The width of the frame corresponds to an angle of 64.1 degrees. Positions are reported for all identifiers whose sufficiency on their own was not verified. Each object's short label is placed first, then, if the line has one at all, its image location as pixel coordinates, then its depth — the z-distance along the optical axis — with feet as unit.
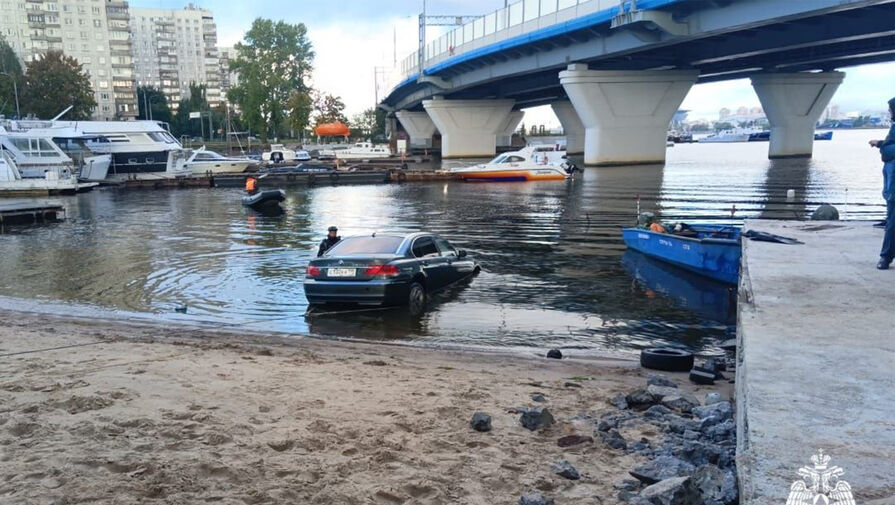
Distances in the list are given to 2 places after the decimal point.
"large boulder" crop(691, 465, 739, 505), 13.64
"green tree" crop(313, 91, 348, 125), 438.40
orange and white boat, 168.35
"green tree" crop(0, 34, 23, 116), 293.23
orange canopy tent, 309.63
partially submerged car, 40.73
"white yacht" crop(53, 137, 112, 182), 163.53
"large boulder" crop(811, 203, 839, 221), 56.39
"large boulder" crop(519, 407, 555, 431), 19.61
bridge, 131.44
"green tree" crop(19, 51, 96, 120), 293.43
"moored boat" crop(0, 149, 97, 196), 138.54
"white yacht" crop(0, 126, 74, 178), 146.30
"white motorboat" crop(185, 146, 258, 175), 188.55
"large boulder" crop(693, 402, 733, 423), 19.60
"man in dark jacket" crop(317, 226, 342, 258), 49.93
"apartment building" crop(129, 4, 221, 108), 613.52
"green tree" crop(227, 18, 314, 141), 365.61
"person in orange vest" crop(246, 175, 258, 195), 114.01
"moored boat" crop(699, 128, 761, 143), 559.79
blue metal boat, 51.57
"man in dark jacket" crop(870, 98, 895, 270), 29.76
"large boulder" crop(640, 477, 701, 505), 13.74
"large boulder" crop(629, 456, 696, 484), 15.53
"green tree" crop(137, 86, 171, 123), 414.82
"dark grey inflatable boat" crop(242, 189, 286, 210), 106.32
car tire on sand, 28.66
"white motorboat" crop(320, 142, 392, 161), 266.77
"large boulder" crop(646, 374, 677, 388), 24.78
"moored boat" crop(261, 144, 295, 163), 250.27
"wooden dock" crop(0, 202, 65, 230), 92.86
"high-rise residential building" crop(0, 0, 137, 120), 443.73
